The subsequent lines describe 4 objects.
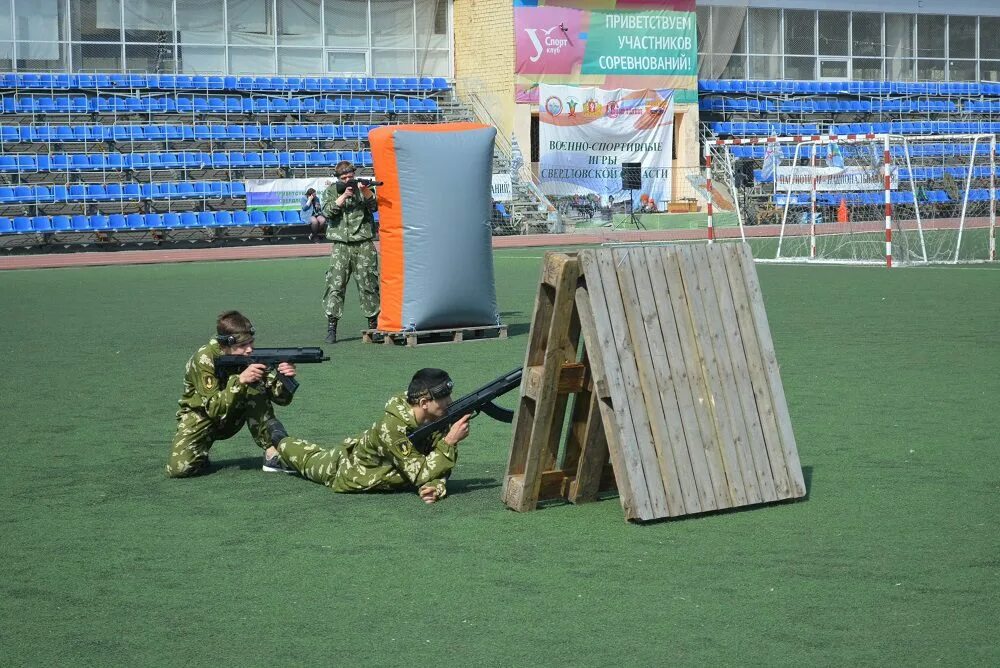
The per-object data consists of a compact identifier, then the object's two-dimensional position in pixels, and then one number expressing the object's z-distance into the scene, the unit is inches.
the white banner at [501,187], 1401.3
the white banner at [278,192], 1311.5
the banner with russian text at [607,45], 1512.1
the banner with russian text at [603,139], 1483.8
